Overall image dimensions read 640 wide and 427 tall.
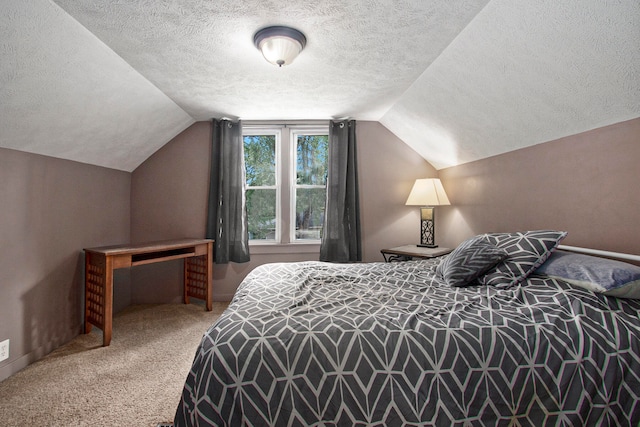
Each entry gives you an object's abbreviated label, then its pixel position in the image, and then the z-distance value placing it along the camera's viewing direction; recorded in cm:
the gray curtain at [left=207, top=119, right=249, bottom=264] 349
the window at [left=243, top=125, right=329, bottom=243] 372
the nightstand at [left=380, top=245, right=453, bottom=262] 299
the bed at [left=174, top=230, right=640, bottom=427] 108
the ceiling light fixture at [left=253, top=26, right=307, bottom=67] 181
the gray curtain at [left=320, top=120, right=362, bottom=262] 356
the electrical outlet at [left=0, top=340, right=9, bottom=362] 196
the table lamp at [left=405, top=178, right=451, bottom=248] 321
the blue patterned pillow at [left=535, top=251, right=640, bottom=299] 135
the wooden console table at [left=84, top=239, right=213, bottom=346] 247
